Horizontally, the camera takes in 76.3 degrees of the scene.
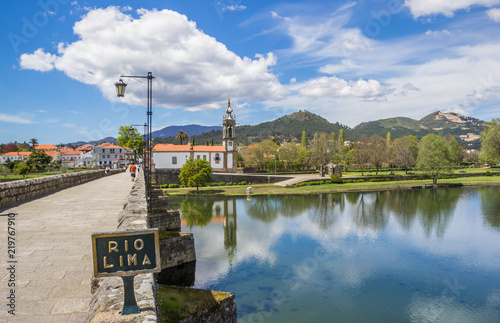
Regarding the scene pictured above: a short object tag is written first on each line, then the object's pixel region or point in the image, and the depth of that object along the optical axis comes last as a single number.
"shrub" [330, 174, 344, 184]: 50.41
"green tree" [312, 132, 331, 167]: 66.19
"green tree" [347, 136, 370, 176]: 62.50
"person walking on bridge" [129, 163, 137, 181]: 28.46
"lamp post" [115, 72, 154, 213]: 12.84
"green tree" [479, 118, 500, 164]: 56.16
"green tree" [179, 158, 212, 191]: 45.46
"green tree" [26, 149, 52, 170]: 53.67
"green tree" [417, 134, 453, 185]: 50.34
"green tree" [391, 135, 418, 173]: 59.97
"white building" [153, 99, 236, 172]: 65.25
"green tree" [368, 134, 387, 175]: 60.66
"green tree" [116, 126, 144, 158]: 72.02
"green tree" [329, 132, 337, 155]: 69.71
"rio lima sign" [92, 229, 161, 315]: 3.21
